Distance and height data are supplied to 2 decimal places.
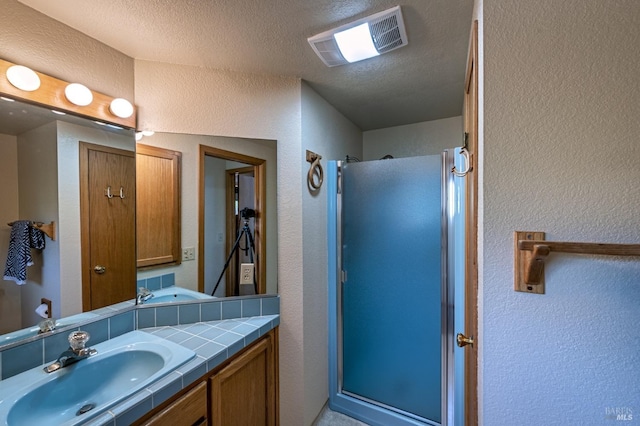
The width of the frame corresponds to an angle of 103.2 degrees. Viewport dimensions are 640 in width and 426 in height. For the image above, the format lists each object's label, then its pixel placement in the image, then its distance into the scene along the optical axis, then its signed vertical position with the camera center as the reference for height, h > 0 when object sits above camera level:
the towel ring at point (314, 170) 1.64 +0.28
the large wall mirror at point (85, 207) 0.98 +0.04
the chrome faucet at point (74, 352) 0.99 -0.56
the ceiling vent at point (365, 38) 1.07 +0.80
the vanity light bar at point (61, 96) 0.95 +0.51
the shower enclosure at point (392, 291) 1.63 -0.56
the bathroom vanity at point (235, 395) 0.96 -0.82
